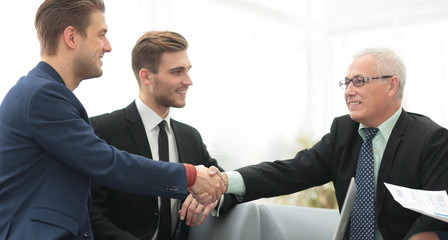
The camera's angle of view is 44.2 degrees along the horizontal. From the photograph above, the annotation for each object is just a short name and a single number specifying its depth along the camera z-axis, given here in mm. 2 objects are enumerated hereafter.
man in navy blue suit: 2055
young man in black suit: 2844
